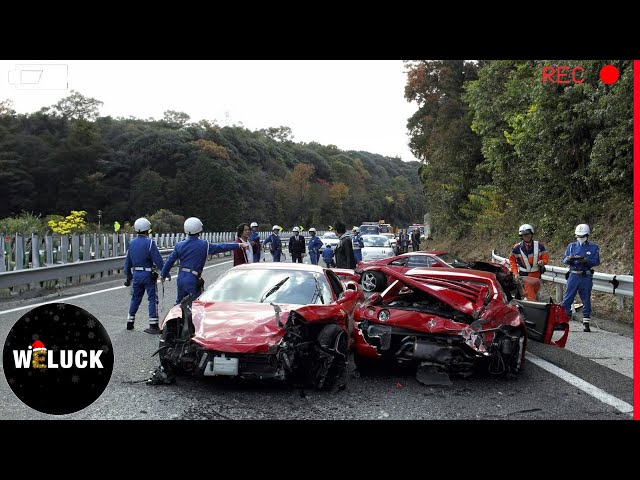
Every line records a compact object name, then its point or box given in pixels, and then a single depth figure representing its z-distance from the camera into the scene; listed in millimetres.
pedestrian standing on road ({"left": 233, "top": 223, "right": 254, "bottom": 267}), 12023
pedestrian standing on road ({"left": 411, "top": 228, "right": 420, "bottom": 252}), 34312
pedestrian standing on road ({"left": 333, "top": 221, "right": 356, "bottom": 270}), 15688
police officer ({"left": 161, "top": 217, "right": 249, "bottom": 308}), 9453
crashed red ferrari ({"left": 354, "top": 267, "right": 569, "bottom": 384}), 6898
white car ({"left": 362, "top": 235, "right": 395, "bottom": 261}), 24328
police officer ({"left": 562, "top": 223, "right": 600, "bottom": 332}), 11297
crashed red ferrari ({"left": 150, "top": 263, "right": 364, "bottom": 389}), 6070
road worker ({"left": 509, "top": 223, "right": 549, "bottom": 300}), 11594
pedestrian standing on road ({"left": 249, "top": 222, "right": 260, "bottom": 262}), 13956
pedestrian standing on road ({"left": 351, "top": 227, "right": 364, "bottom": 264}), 19406
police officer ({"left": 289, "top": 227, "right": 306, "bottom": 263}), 22625
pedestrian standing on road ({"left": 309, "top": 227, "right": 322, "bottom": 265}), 21438
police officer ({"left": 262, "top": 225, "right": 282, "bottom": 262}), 21828
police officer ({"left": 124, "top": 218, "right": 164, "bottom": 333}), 10297
